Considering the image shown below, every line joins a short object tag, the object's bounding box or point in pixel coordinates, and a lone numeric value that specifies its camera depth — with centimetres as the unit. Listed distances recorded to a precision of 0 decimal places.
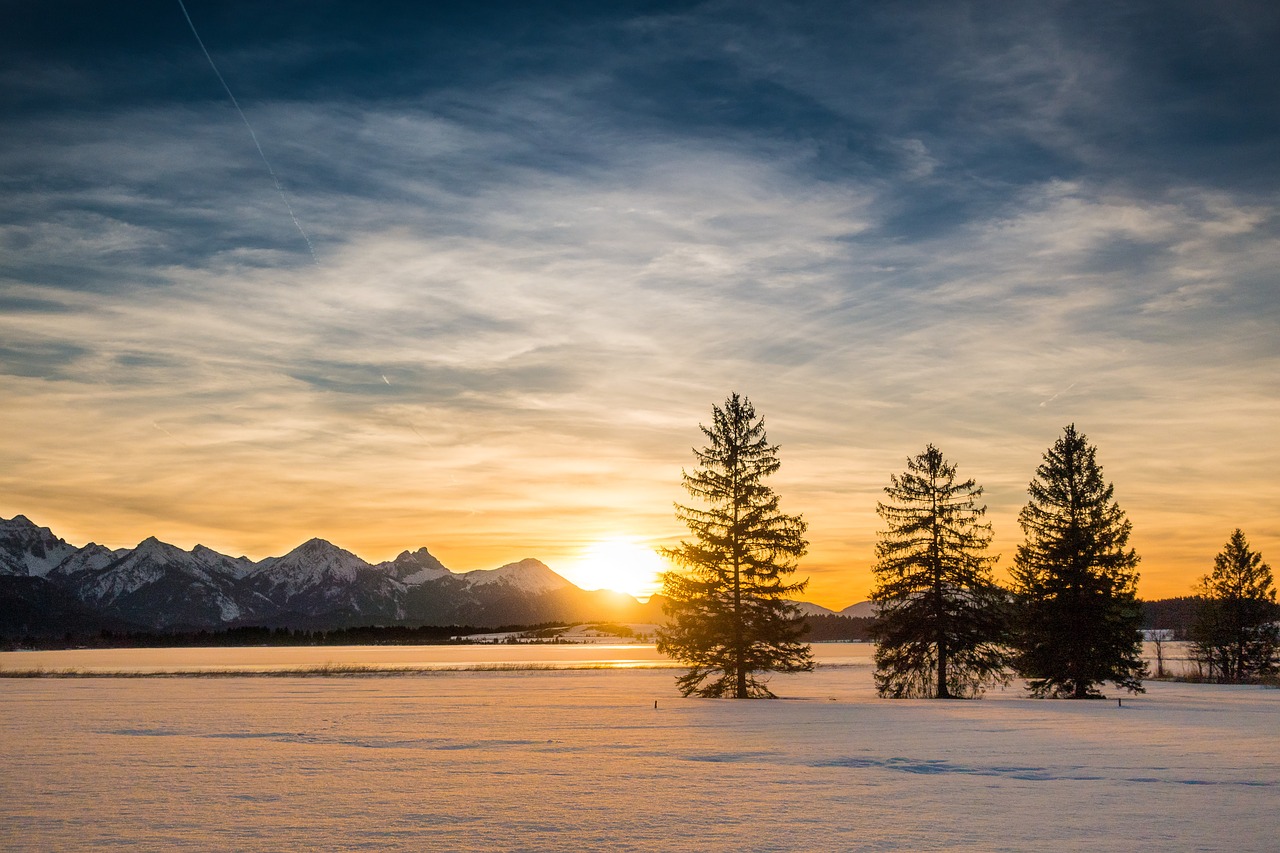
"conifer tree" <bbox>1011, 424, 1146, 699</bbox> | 5178
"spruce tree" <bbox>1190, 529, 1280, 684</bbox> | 7981
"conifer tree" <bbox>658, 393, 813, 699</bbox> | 5153
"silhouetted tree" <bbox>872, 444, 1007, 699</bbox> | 5416
